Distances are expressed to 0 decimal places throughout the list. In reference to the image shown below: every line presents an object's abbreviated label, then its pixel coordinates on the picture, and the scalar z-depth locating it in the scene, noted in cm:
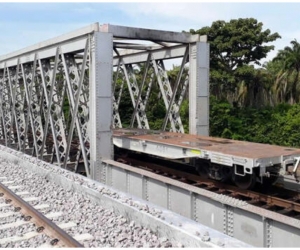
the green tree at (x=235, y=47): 2270
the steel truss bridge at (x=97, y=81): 1111
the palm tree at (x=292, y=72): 2983
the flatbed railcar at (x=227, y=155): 809
